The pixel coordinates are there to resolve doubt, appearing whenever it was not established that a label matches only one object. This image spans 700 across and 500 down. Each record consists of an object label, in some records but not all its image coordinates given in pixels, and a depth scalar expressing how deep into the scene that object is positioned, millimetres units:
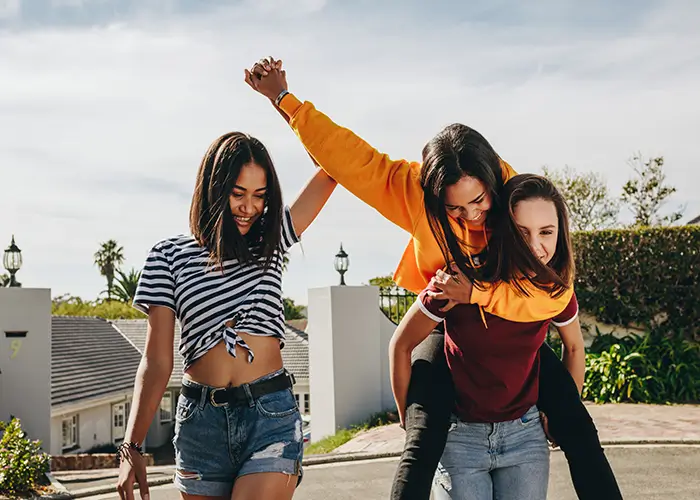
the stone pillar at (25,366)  10312
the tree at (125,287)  46469
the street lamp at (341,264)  12172
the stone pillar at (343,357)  11875
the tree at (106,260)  59469
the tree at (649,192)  22516
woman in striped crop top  2467
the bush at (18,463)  7289
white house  10352
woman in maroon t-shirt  2588
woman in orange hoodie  2574
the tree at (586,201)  23109
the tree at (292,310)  41031
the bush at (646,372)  11430
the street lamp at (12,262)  10844
